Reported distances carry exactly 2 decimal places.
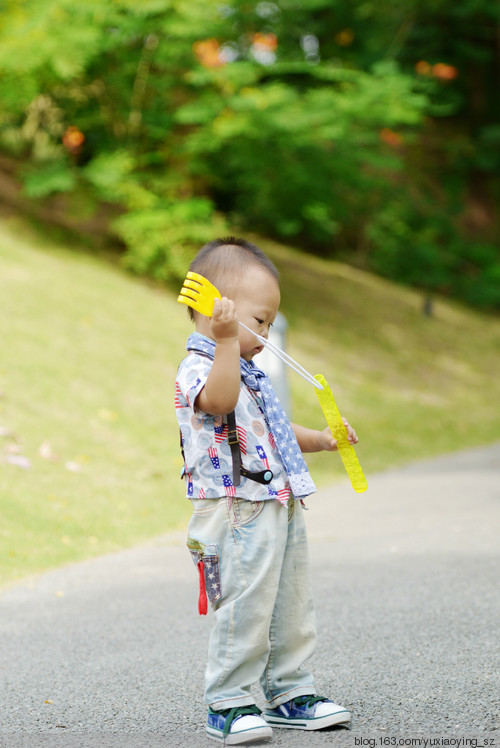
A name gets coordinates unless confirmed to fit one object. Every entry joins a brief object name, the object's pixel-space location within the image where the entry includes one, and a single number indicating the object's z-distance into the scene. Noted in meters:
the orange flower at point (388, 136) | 19.88
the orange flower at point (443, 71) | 22.09
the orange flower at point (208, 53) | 12.97
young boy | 2.69
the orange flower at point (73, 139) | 13.07
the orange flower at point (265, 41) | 13.98
